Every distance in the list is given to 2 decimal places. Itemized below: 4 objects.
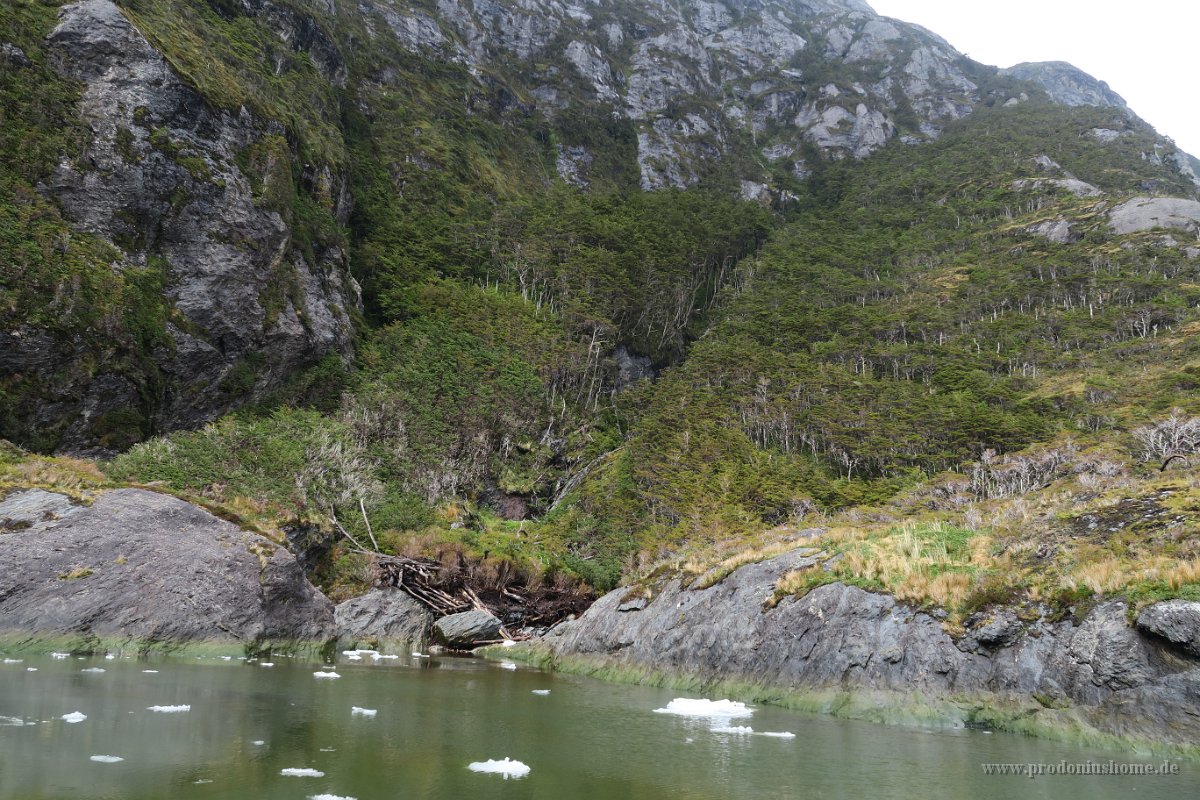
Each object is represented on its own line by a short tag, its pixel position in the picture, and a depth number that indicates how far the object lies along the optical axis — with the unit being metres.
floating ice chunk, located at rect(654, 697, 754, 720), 15.16
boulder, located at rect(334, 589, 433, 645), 30.45
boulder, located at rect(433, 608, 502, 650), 32.06
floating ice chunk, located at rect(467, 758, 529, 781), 9.38
